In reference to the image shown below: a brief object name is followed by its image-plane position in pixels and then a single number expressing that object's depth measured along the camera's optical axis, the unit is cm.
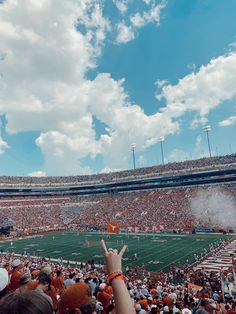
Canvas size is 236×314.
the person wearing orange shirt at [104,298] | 473
